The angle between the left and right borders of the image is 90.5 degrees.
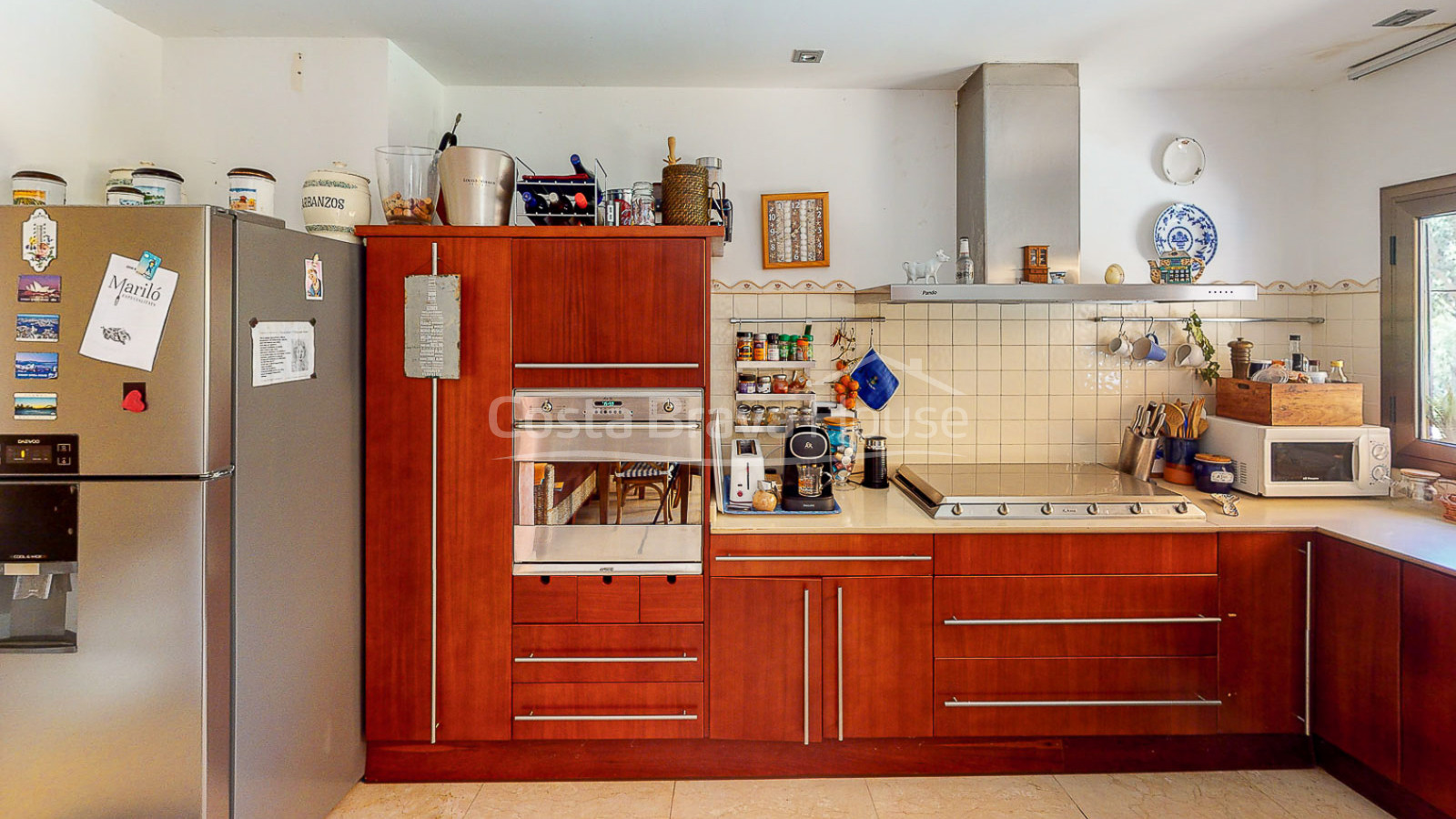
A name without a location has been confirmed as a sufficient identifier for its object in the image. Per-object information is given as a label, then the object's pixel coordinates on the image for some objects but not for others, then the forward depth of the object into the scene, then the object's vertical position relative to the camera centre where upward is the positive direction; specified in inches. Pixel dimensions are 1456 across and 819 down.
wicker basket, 91.3 +26.7
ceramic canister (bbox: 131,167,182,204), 78.5 +24.3
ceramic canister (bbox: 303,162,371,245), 85.5 +24.3
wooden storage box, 102.4 +0.0
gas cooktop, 90.5 -11.8
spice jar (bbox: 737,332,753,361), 109.8 +8.6
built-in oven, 88.0 -9.3
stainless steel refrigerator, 63.7 -9.4
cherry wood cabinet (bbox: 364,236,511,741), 87.5 -13.6
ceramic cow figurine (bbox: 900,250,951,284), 101.4 +19.1
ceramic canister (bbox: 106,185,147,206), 76.3 +22.4
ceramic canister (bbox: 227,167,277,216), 81.0 +24.3
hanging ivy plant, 115.6 +8.9
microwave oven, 100.7 -7.9
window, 100.8 +11.9
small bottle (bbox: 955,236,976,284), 104.2 +20.6
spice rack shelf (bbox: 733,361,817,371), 109.3 +6.0
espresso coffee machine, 93.4 -8.7
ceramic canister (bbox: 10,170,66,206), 69.8 +21.6
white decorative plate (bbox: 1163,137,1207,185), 115.7 +39.3
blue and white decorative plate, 115.6 +27.8
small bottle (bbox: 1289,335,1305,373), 106.1 +6.5
